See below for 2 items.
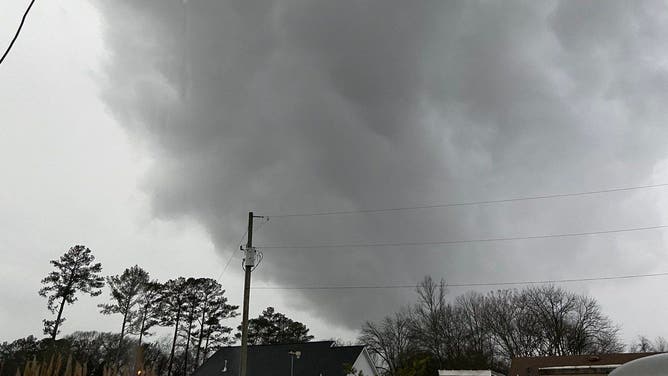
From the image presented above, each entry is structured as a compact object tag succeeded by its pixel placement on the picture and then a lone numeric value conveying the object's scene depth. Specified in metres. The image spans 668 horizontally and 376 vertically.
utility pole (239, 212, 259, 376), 14.34
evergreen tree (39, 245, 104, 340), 31.05
